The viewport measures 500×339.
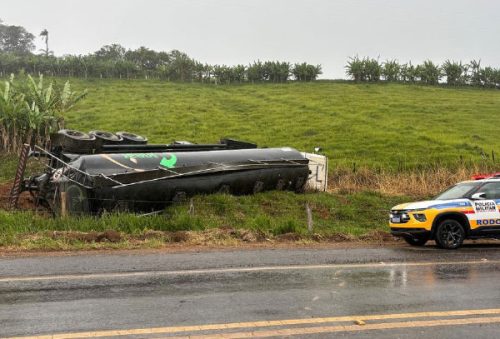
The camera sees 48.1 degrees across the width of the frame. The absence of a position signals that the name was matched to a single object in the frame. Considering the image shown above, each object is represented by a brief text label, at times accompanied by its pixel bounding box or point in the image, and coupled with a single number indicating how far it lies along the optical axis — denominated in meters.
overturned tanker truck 15.20
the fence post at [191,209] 15.15
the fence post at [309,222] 14.13
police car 12.85
